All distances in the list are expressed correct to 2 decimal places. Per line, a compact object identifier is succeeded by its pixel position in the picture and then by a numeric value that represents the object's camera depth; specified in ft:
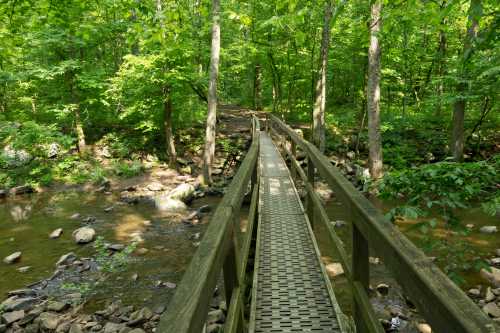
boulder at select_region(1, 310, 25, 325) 20.30
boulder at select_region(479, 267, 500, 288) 23.22
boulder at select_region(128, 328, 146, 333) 18.48
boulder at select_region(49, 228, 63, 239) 34.35
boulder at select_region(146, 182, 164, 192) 51.24
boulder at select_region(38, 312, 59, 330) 19.65
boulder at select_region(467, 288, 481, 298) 21.80
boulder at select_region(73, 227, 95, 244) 32.78
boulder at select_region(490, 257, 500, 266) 25.67
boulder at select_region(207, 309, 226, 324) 18.75
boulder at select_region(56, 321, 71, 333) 19.30
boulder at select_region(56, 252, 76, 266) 28.22
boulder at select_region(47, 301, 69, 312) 21.56
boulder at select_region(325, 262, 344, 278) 24.14
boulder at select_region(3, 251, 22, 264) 28.66
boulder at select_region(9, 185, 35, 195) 53.26
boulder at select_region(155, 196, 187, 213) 42.46
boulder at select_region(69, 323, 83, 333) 18.80
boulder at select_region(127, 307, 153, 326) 19.98
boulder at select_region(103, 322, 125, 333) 18.92
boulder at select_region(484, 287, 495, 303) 21.13
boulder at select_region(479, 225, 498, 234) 31.60
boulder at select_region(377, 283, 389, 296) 22.52
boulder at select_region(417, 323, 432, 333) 18.63
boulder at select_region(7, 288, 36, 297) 23.67
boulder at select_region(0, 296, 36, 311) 21.59
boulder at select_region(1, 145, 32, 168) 59.41
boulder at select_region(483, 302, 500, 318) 19.44
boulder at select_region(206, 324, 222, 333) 17.65
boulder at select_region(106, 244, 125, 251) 31.01
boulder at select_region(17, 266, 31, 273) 27.17
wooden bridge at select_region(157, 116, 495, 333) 4.01
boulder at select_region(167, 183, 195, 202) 45.12
